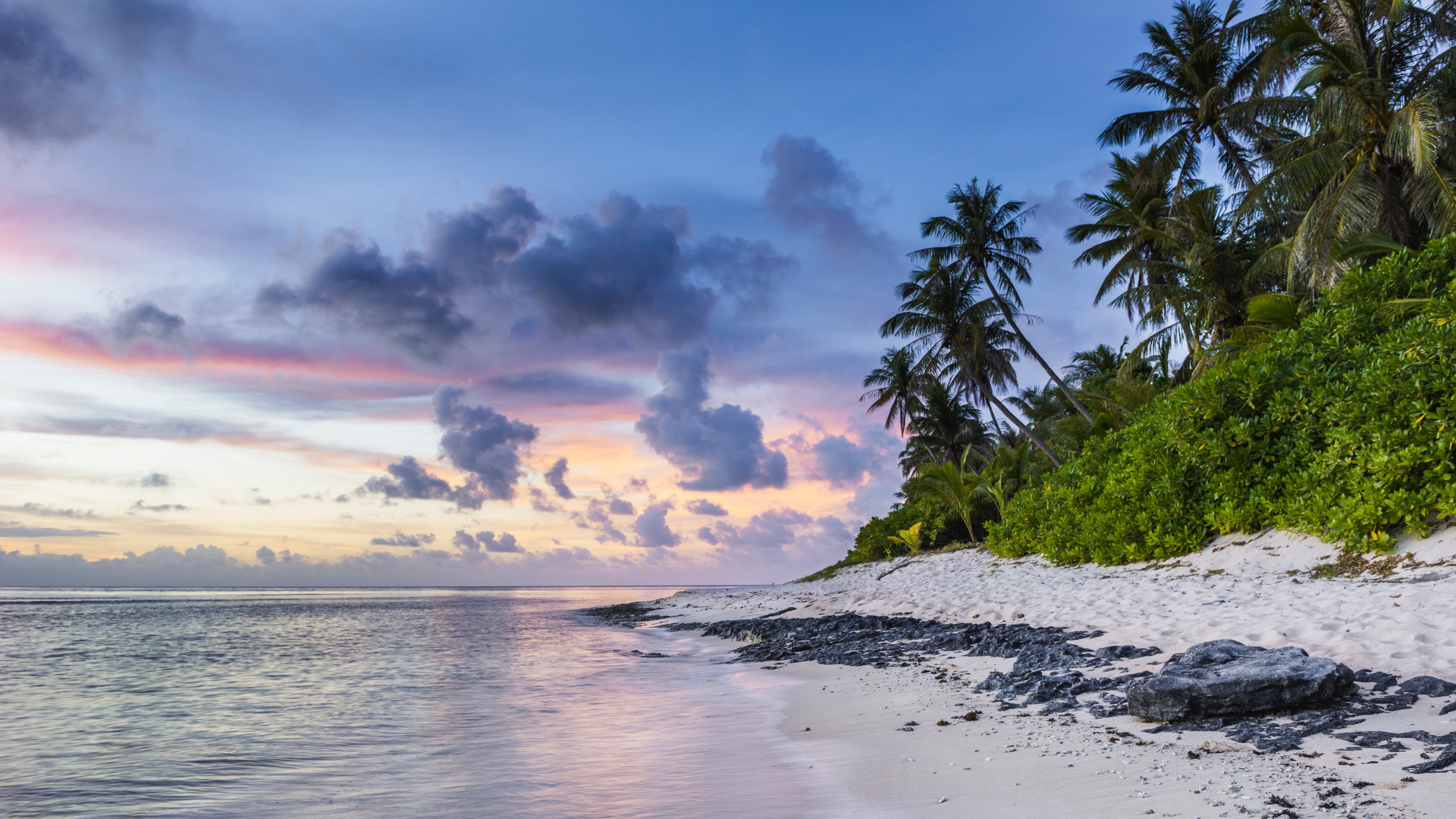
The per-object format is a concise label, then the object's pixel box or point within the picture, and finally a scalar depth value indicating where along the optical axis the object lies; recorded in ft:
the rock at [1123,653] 21.86
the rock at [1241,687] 14.74
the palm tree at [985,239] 93.56
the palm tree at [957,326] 93.71
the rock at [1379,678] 15.37
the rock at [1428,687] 14.53
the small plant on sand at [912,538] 92.99
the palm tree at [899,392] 125.29
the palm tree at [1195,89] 73.10
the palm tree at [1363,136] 45.91
